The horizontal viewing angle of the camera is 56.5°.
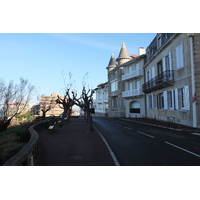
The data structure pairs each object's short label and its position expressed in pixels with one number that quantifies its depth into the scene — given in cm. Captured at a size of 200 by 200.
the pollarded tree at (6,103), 1559
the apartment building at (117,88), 4012
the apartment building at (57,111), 9900
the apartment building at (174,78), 1511
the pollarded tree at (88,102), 1440
